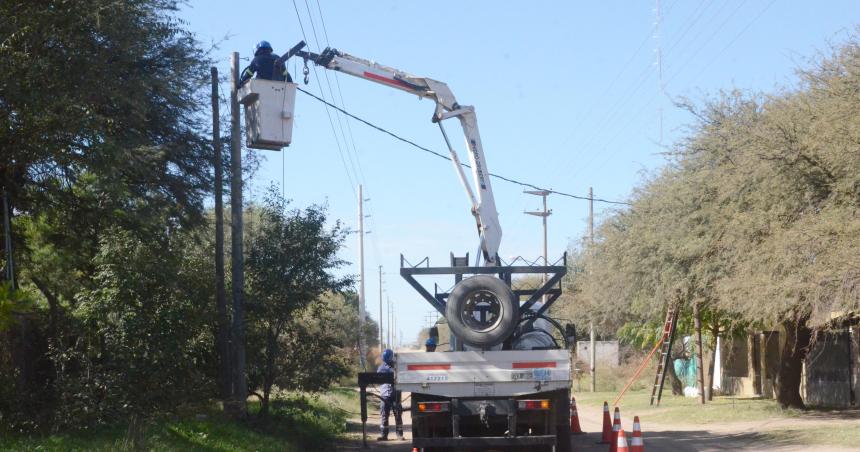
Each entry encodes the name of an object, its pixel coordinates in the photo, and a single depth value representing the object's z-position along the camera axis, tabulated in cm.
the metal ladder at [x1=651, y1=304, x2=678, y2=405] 2890
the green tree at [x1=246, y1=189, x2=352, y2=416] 1812
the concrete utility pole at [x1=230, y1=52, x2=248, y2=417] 1744
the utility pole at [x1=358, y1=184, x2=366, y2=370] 4461
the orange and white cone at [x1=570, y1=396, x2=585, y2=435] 2033
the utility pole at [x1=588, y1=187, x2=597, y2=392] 4130
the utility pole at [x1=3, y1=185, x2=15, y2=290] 1415
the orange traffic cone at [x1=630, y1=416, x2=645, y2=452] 1270
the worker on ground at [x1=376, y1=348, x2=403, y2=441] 1947
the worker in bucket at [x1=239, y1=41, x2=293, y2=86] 1697
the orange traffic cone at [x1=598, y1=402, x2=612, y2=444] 1855
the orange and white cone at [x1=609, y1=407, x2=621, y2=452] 1524
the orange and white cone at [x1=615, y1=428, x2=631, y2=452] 1202
